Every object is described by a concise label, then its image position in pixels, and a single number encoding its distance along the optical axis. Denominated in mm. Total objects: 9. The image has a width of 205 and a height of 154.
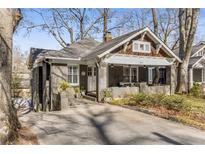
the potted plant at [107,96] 9574
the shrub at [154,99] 8093
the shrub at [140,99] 8352
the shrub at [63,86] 9326
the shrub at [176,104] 7393
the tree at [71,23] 21765
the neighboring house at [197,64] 15244
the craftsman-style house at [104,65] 9814
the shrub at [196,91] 11719
